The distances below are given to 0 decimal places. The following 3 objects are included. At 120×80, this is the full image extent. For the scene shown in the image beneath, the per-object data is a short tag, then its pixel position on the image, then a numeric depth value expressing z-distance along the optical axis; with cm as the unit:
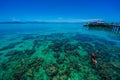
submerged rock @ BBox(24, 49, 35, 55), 838
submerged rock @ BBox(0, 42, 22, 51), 990
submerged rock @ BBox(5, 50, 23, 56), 814
